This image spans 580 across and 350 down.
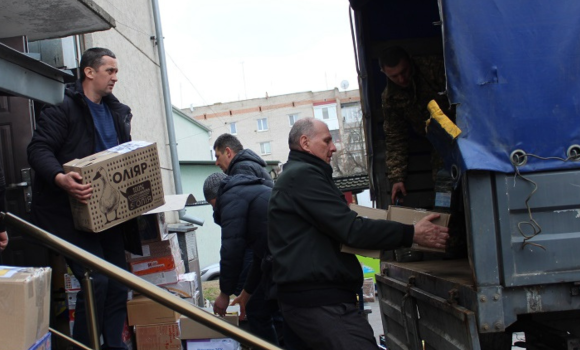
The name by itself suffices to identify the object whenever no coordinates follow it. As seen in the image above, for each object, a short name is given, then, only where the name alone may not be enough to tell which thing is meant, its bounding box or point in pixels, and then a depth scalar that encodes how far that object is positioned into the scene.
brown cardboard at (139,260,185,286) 5.75
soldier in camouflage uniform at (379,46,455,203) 4.71
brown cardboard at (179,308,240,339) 4.73
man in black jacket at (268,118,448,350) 3.34
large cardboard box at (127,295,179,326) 5.28
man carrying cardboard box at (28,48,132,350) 3.97
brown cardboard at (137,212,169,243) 5.57
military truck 3.06
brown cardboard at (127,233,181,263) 5.66
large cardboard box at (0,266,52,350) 2.43
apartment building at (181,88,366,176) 60.00
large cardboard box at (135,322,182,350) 5.30
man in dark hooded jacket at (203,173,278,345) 4.60
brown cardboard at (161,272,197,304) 5.77
